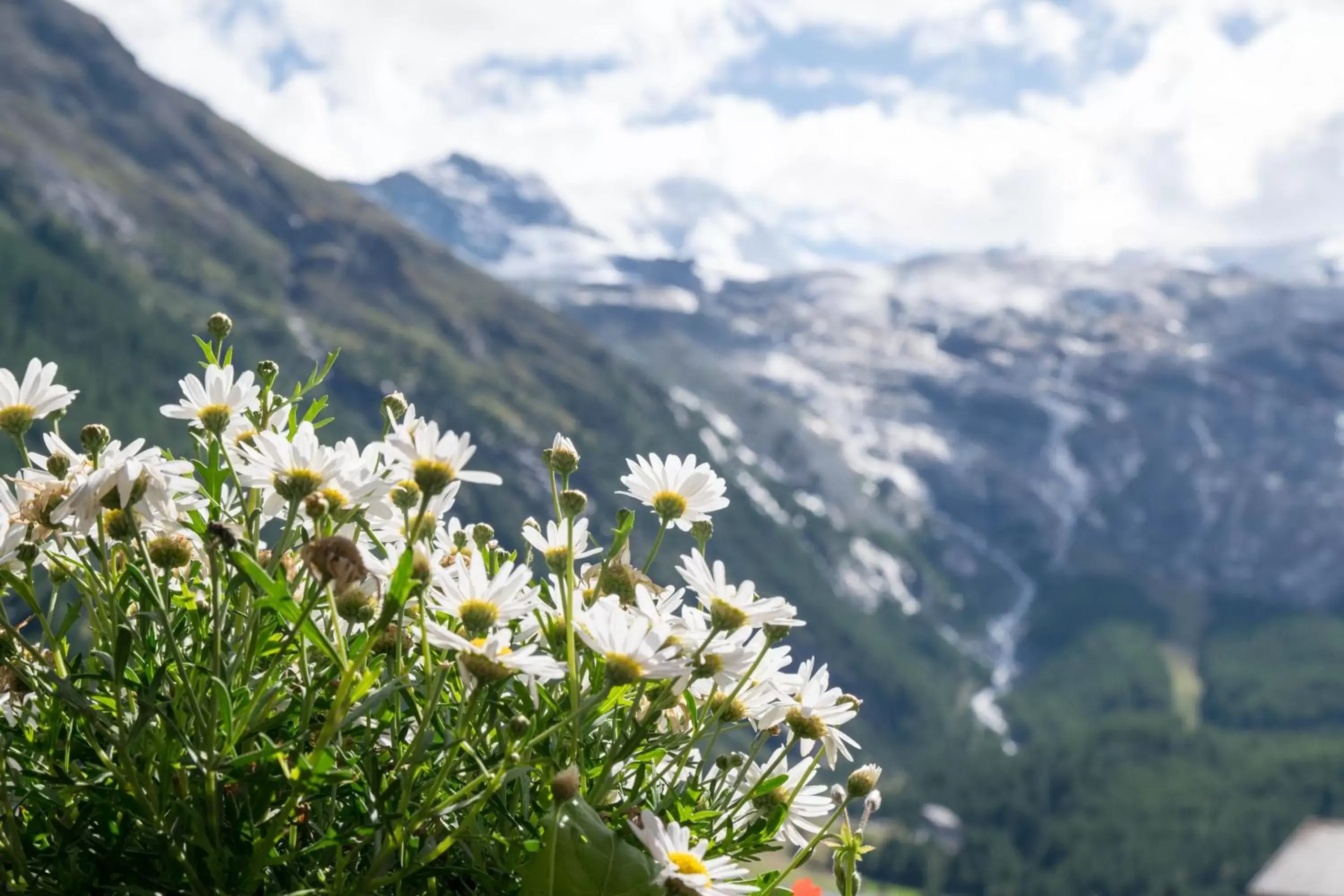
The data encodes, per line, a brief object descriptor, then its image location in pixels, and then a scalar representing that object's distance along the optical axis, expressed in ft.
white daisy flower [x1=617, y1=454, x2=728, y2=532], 5.76
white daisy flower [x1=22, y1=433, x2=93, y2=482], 5.44
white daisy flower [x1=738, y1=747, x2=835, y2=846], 5.93
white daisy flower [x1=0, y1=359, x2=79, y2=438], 5.52
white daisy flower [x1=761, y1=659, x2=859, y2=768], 5.87
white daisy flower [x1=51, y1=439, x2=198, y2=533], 4.59
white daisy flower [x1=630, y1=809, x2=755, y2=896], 4.43
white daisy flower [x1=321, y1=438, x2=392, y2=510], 4.96
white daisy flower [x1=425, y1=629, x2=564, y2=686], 4.20
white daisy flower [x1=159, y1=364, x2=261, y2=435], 5.60
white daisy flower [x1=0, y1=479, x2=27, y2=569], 5.07
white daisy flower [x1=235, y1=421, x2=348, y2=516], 4.77
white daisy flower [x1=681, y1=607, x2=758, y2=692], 4.97
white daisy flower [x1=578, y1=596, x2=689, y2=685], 4.55
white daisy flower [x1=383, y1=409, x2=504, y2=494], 4.64
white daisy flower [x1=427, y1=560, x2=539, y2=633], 4.66
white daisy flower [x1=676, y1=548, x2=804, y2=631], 5.00
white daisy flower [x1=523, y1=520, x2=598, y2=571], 5.32
